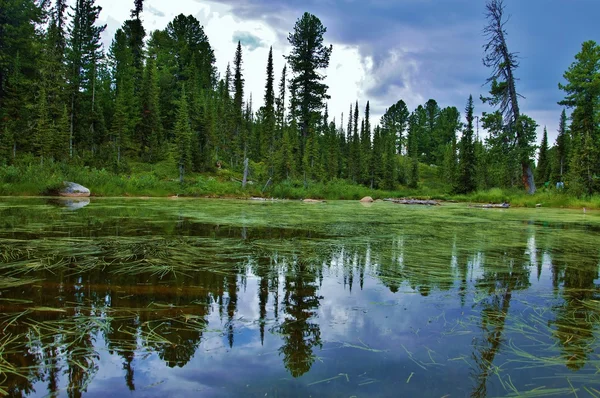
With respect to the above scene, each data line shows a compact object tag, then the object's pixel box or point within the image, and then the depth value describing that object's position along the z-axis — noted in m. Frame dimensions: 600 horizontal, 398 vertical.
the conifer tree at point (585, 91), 28.06
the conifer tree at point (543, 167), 51.55
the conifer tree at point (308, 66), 39.41
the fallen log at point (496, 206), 20.80
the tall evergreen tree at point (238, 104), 37.51
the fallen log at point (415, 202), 27.27
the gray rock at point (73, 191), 18.84
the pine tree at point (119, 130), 31.25
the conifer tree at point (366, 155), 45.09
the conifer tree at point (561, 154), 42.00
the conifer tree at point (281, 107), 42.40
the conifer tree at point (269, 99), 35.56
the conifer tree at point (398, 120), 79.87
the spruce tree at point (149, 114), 35.12
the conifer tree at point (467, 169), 35.44
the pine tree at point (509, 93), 22.00
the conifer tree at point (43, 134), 23.59
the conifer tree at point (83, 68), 31.06
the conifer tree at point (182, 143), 26.81
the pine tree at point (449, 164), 49.96
